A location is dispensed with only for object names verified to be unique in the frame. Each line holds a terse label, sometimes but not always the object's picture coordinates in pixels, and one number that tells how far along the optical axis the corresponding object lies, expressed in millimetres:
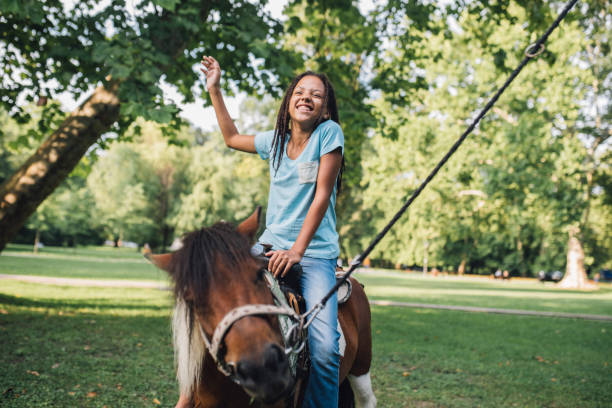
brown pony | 1806
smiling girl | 2566
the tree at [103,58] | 6652
